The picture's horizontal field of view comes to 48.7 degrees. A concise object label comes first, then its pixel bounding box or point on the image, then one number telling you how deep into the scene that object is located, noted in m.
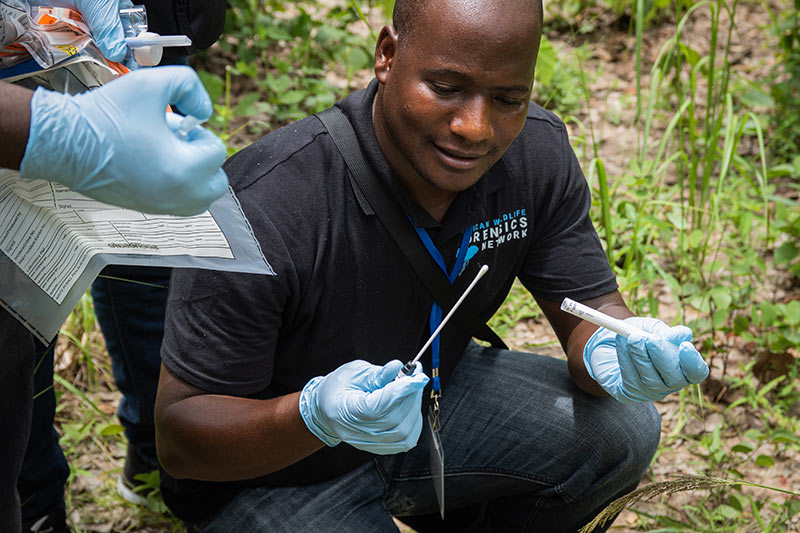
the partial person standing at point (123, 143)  0.96
